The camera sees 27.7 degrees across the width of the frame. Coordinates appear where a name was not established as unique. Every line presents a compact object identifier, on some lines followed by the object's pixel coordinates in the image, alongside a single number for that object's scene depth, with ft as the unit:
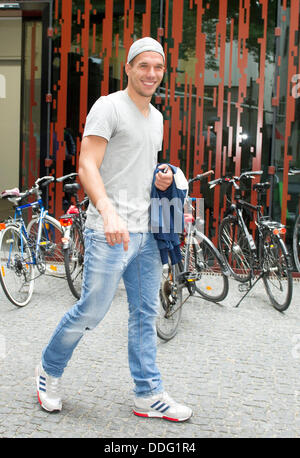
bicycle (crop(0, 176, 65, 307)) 19.48
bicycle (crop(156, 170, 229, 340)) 16.14
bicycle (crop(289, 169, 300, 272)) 23.84
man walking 9.81
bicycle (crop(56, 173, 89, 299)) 20.01
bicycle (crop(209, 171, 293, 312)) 19.34
